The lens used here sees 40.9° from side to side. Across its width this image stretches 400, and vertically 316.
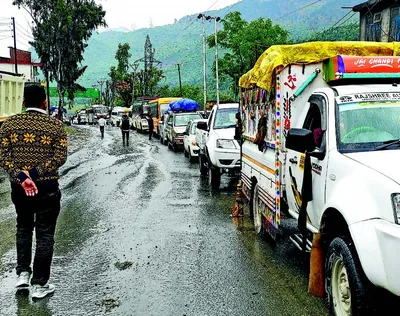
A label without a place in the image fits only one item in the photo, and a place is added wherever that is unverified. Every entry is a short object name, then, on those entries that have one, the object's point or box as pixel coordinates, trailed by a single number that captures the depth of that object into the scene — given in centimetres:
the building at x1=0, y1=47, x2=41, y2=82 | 7094
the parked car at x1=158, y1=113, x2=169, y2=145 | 3062
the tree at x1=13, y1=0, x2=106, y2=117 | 4900
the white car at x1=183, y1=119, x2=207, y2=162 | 1997
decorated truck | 370
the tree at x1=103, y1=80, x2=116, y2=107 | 11358
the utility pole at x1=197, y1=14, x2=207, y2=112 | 4123
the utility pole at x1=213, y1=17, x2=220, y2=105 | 4119
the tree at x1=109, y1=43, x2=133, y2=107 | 8738
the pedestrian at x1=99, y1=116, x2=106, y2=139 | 3875
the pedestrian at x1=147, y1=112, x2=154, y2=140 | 3807
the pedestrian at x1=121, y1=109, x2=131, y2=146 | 3095
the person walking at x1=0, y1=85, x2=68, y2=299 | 514
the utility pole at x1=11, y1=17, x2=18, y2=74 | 4441
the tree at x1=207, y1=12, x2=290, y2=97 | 5553
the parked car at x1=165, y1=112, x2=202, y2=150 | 2552
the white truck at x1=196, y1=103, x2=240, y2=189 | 1266
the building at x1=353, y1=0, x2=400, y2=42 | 2936
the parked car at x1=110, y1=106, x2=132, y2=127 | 6397
